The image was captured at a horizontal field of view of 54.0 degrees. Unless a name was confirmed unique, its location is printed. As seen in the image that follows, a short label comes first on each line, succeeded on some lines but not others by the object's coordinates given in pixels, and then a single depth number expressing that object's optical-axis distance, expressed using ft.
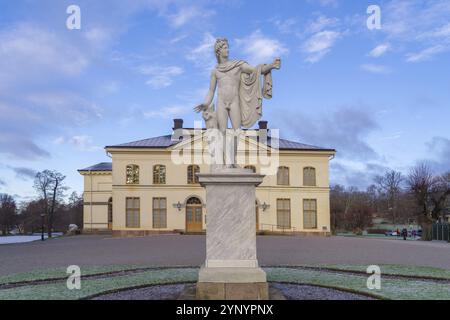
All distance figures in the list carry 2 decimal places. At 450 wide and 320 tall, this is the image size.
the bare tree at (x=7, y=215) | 239.91
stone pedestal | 24.27
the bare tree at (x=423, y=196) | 125.18
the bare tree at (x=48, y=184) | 173.28
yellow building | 131.34
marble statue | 27.07
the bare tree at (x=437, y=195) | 135.44
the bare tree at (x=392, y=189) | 277.93
